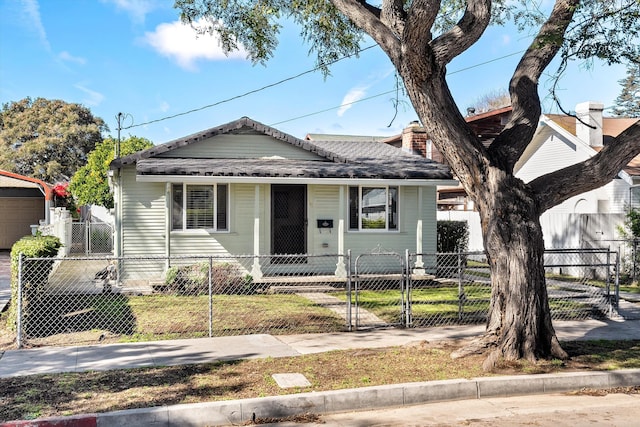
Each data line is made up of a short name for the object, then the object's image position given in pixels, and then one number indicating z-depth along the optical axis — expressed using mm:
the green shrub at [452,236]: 20391
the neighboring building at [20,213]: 28359
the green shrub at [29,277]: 9109
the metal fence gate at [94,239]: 25234
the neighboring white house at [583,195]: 18688
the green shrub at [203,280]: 13823
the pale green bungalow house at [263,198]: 15211
